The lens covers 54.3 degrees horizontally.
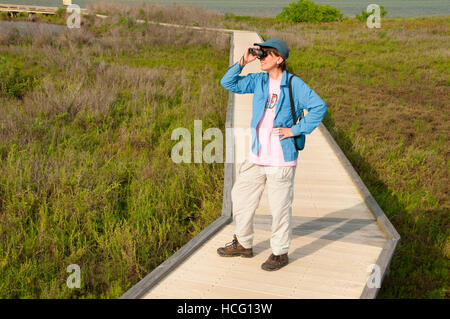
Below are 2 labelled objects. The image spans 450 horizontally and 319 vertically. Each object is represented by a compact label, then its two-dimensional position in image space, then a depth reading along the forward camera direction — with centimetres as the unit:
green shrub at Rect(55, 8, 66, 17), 3711
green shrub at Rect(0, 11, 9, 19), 3684
